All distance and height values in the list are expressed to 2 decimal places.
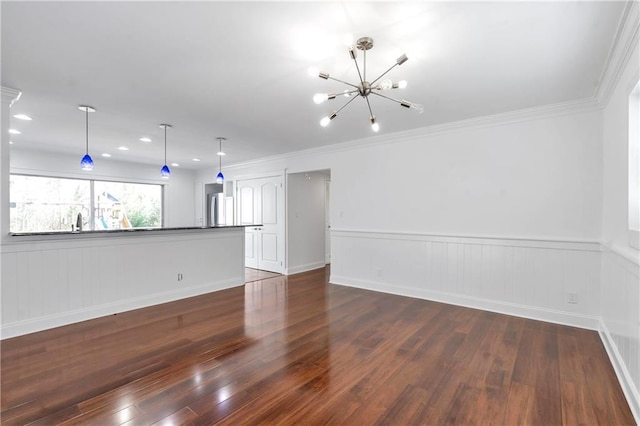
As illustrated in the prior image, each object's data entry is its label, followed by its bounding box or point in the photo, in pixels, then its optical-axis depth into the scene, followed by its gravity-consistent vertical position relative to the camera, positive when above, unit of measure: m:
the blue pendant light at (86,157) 3.64 +0.71
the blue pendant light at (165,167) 4.41 +0.73
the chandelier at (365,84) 2.17 +0.99
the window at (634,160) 2.19 +0.38
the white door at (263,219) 6.53 -0.18
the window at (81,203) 6.03 +0.19
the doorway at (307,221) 6.48 -0.21
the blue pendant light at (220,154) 5.21 +1.25
